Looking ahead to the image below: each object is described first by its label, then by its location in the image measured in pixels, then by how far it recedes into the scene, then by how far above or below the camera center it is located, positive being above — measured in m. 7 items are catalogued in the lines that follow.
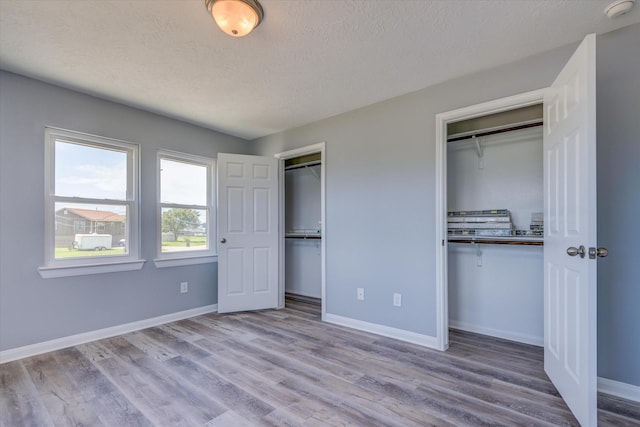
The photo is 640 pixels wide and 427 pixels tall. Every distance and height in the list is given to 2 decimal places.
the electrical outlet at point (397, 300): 2.96 -0.85
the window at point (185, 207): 3.61 +0.08
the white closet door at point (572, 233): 1.55 -0.12
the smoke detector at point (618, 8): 1.74 +1.19
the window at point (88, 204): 2.78 +0.11
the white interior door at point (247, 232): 3.84 -0.25
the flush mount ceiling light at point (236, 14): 1.69 +1.14
